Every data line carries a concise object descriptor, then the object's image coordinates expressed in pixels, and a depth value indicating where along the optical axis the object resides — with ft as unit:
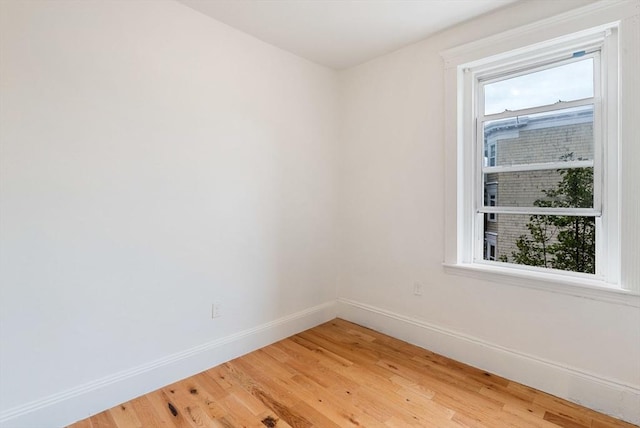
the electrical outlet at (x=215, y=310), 7.79
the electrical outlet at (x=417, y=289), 8.87
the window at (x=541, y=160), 6.40
